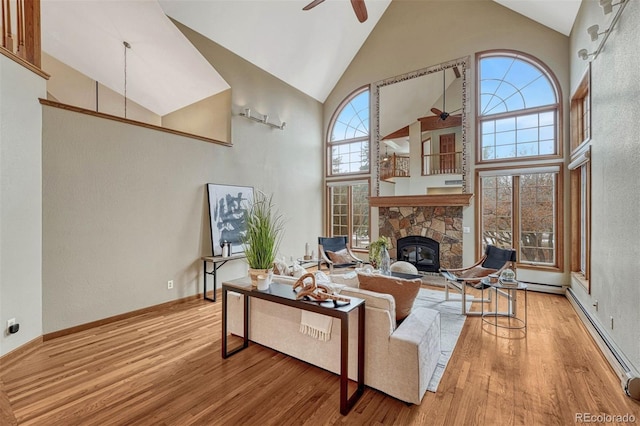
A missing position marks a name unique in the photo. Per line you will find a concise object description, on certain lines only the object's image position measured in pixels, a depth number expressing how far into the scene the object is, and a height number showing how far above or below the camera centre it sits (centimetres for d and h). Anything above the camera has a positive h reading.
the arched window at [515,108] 518 +199
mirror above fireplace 591 +181
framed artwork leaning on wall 491 +0
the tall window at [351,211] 729 +6
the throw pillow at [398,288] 256 -67
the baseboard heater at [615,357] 218 -128
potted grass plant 265 -31
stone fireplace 586 -15
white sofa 212 -109
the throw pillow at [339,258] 591 -91
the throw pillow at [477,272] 443 -92
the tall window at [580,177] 387 +57
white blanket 247 -98
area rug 261 -140
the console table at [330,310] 204 -73
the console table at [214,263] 456 -83
